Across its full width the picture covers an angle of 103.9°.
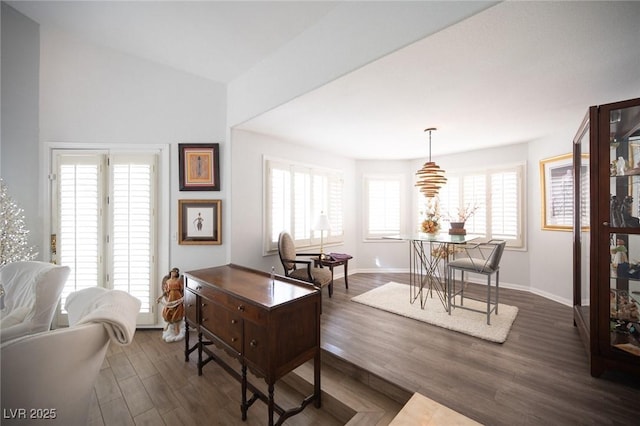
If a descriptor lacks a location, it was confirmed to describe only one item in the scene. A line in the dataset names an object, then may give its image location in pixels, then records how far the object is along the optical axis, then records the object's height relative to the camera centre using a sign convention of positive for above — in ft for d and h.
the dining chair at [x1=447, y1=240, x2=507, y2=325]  9.46 -2.12
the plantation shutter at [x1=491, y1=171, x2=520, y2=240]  13.69 +0.45
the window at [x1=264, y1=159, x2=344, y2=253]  11.89 +0.64
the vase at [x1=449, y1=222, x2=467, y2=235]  11.56 -0.74
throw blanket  4.20 -1.82
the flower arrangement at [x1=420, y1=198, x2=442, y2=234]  11.32 -0.60
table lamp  13.20 -0.59
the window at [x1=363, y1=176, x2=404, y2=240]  17.35 +0.49
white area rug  8.89 -4.15
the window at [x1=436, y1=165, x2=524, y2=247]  13.60 +0.75
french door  9.49 -0.28
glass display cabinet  6.11 -0.60
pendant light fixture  10.59 +1.48
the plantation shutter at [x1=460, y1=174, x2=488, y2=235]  14.65 +0.83
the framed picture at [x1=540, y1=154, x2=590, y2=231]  11.35 +1.00
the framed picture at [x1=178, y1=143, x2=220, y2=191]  9.99 +1.85
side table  12.79 -2.50
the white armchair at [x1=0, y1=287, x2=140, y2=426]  3.62 -2.36
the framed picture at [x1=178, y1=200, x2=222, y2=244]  9.98 -0.37
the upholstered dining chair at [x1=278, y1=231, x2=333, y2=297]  10.97 -2.52
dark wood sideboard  5.54 -2.77
